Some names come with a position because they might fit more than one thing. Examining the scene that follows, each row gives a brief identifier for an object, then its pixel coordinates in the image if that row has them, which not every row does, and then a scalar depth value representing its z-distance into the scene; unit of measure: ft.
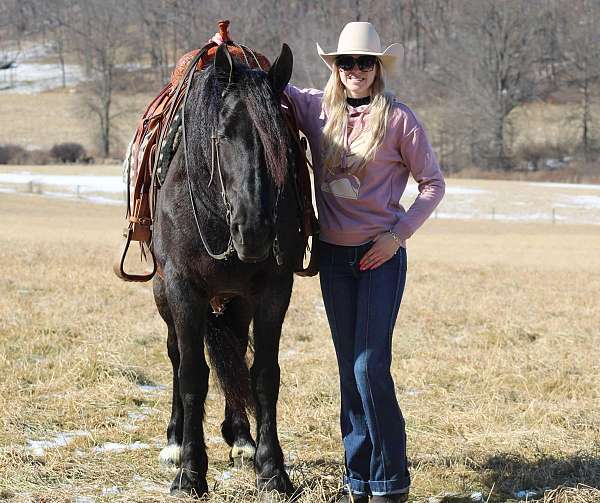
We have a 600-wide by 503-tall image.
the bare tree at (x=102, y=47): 358.06
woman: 23.79
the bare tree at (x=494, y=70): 320.47
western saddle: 25.47
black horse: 21.59
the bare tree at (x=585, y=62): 328.52
